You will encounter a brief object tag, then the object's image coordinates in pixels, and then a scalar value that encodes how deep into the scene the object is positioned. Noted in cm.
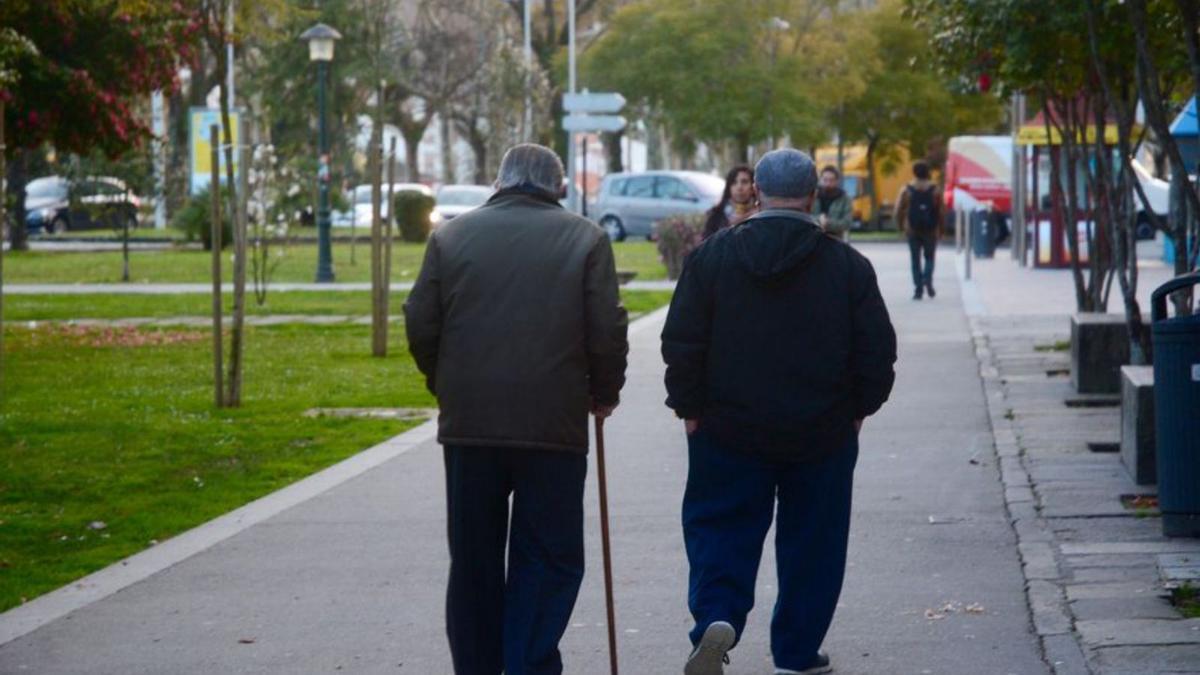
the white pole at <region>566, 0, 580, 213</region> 4916
